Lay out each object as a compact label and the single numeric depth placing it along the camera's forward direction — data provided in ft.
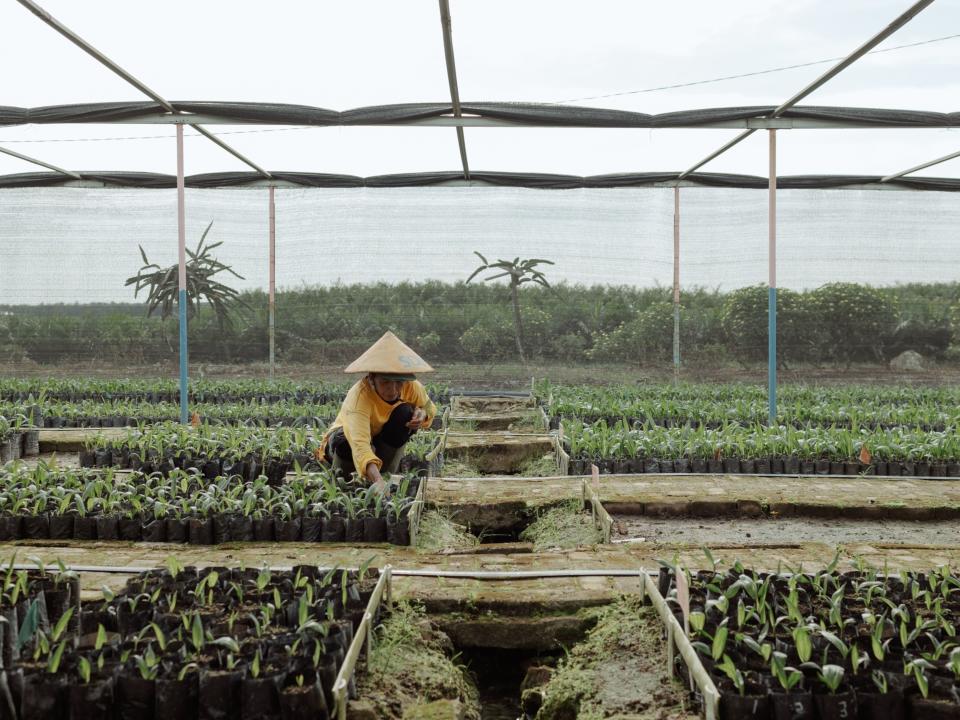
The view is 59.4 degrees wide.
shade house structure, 17.25
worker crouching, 14.10
